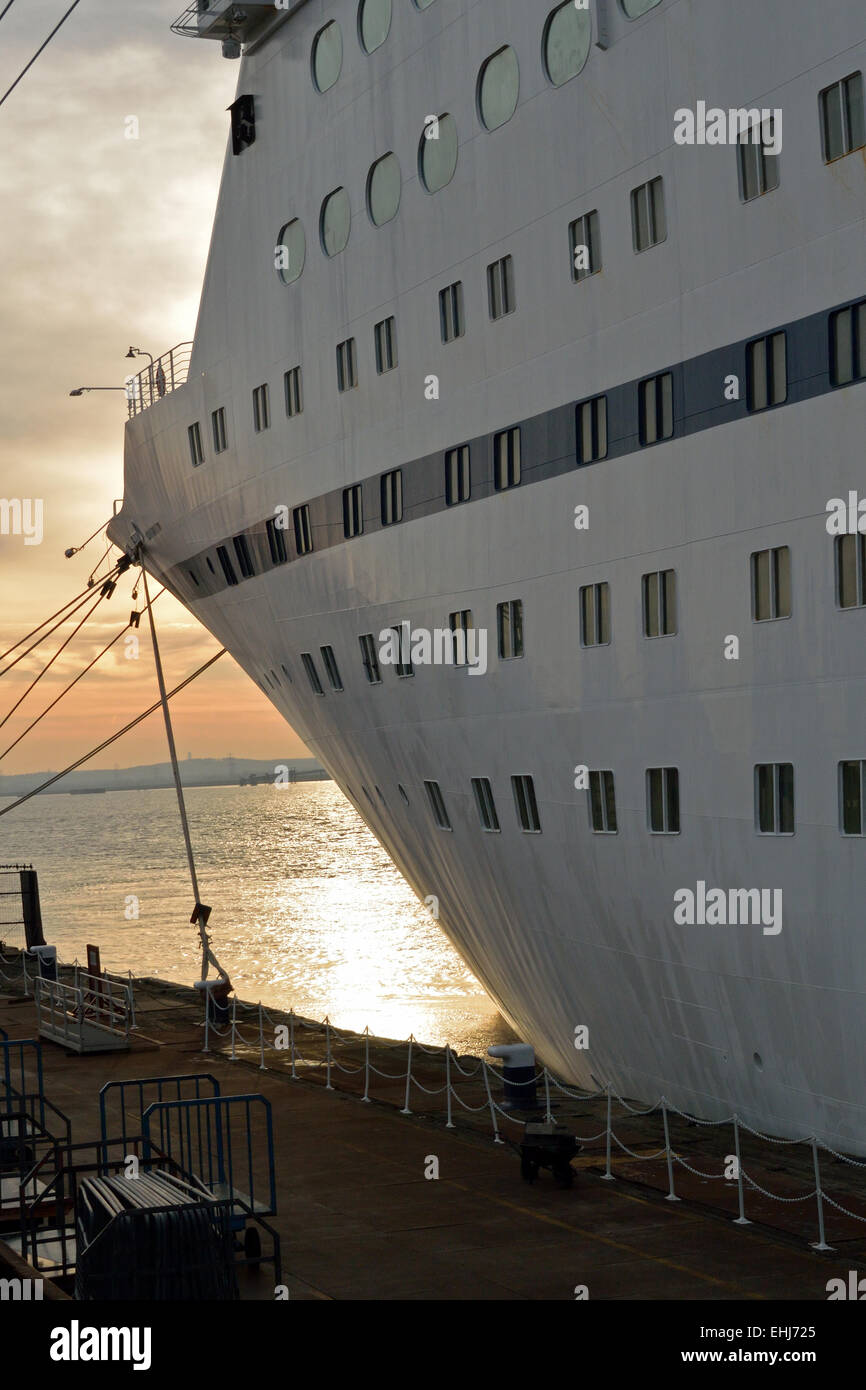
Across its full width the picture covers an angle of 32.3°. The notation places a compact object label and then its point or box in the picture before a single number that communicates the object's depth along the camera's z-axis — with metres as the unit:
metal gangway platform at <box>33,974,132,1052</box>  23.14
